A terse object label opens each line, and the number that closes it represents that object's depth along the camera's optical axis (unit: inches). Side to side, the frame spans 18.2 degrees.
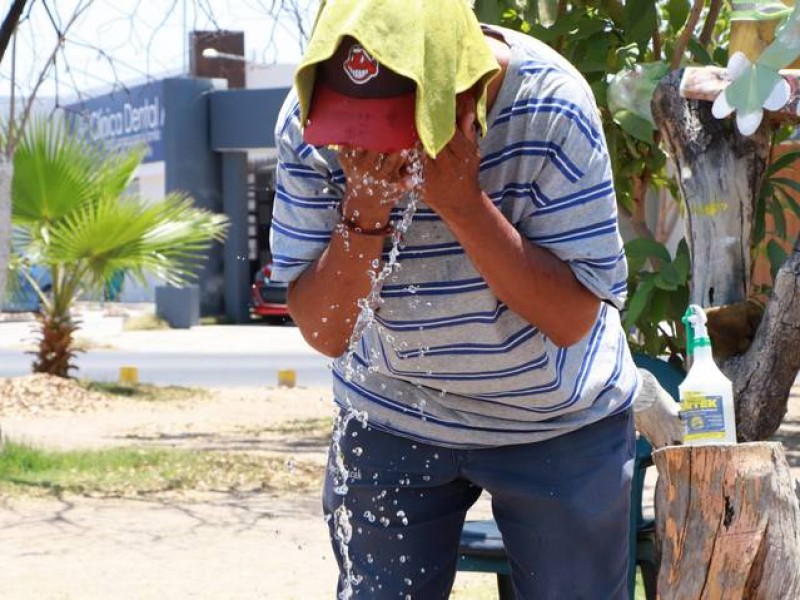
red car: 1631.7
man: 114.3
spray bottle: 195.5
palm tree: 763.1
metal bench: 235.8
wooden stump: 190.8
